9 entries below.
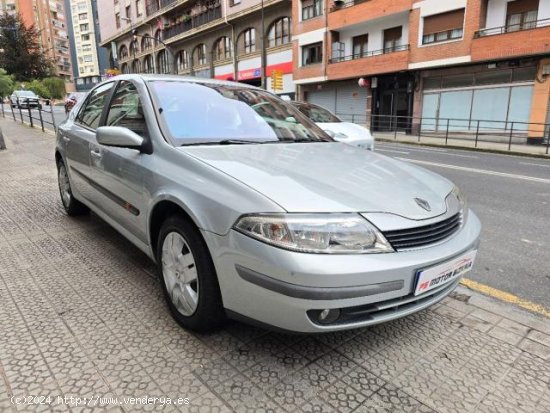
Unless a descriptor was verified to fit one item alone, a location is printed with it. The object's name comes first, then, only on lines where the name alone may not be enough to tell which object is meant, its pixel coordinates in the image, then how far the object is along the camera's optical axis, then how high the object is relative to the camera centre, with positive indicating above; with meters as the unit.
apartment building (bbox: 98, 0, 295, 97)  31.44 +5.88
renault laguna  1.95 -0.59
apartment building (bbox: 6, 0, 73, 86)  84.31 +17.22
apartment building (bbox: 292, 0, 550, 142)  18.03 +1.94
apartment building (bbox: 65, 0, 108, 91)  88.69 +12.52
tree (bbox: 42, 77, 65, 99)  58.12 +2.37
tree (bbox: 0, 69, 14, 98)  17.90 +0.84
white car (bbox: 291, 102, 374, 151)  8.41 -0.54
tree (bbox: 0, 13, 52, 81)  57.91 +7.36
